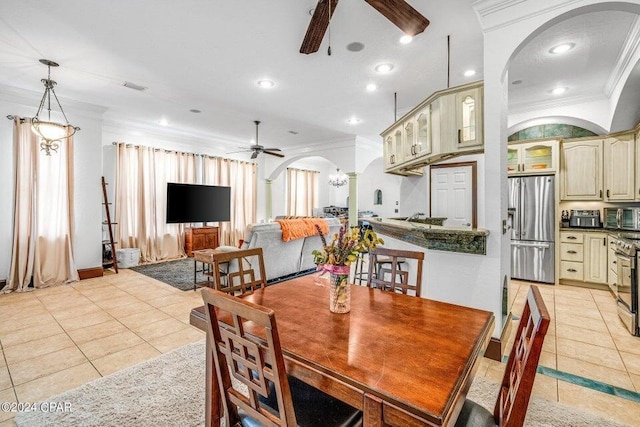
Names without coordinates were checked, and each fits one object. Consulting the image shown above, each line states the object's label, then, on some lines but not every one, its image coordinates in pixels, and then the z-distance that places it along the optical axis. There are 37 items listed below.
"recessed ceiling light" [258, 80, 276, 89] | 3.93
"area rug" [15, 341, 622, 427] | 1.76
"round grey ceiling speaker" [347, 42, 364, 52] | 2.98
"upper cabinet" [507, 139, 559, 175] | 4.73
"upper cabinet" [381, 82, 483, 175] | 2.71
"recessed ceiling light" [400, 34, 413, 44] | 2.83
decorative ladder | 5.32
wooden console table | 6.72
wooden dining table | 0.85
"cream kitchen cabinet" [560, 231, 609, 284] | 4.29
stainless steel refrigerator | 4.61
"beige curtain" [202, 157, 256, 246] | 7.48
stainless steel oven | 2.85
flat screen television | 6.39
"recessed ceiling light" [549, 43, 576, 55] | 3.00
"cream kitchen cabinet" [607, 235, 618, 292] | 3.78
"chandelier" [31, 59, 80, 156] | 3.65
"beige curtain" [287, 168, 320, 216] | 10.30
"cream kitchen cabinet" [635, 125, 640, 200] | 3.90
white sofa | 4.13
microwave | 4.04
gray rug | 4.67
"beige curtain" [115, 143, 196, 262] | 6.02
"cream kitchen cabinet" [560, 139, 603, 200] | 4.43
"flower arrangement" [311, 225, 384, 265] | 1.45
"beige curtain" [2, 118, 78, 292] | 4.27
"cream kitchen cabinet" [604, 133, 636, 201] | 4.05
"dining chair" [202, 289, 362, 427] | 0.90
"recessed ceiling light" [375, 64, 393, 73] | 3.46
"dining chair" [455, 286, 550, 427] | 0.88
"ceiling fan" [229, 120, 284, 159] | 5.89
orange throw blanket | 4.46
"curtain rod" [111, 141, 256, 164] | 6.02
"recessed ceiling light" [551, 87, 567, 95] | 4.07
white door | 5.61
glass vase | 1.43
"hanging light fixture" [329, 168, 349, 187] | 10.90
